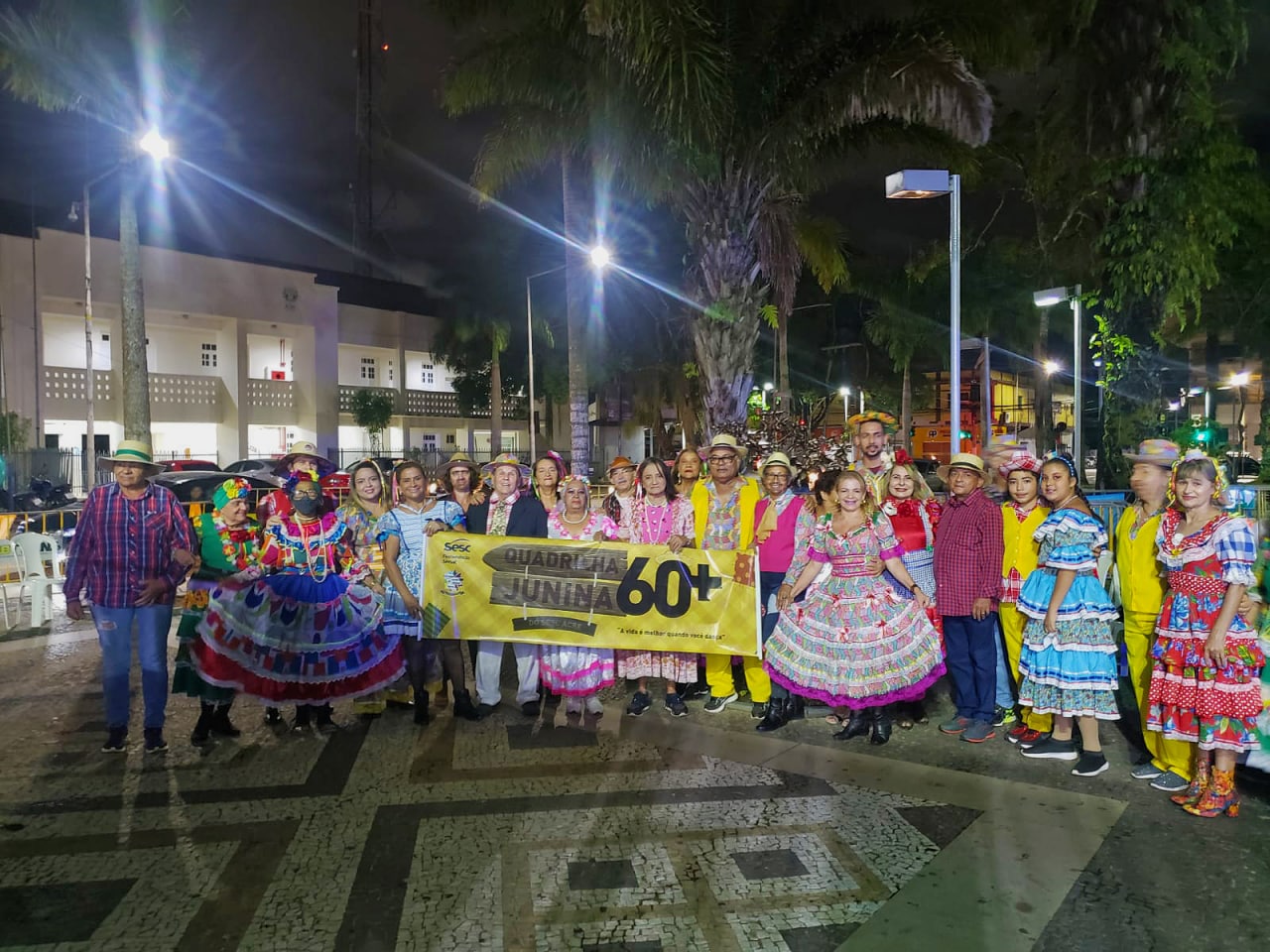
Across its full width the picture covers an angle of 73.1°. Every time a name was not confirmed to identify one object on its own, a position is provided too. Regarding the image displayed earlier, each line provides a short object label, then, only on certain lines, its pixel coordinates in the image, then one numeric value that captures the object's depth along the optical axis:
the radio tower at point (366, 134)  57.86
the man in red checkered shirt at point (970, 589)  5.62
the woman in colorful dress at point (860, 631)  5.52
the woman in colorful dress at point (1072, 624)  5.00
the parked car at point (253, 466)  29.05
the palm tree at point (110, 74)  15.98
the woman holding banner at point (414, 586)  6.12
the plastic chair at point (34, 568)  9.63
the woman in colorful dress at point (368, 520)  6.17
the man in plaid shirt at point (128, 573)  5.45
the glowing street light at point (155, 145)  15.63
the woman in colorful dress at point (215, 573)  5.76
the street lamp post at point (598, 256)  16.58
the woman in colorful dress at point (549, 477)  6.85
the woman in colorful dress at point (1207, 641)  4.28
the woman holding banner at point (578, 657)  6.13
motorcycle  22.86
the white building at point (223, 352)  29.98
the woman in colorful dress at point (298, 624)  5.75
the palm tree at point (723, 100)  9.54
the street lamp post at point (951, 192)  9.32
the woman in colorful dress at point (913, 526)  6.04
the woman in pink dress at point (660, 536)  6.34
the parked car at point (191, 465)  26.91
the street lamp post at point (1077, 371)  12.53
